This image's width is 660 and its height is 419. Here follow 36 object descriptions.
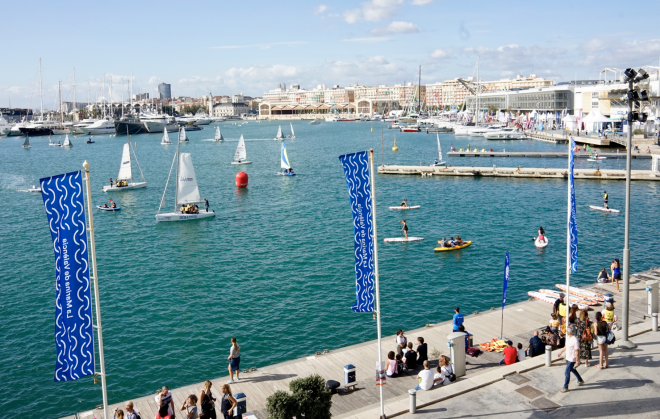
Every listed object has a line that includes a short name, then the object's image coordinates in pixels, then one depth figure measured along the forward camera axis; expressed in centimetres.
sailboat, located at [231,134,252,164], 9212
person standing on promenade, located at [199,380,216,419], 1502
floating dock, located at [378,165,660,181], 6463
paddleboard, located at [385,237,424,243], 4012
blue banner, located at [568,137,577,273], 1925
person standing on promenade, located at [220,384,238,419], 1489
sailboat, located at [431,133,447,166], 8006
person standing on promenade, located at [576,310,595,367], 1623
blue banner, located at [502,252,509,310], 2098
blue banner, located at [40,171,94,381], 1223
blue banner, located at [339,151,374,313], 1513
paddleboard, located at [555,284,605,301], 2395
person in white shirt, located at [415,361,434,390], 1570
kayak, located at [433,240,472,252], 3738
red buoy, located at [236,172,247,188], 6706
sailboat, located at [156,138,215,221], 4925
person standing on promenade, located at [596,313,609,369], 1583
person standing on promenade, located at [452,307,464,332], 1995
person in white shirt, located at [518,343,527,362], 1803
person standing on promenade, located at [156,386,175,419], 1500
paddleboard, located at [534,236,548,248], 3756
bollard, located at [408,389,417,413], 1437
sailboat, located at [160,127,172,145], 14632
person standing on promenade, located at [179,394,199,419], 1498
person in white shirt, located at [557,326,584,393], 1491
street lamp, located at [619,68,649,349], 1683
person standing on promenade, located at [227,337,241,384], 1789
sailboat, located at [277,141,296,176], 7788
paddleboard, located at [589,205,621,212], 4806
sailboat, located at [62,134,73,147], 14962
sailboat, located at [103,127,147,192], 6550
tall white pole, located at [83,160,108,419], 1275
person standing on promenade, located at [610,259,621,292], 2630
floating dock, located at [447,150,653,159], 8506
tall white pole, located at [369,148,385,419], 1426
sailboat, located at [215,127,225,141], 15761
